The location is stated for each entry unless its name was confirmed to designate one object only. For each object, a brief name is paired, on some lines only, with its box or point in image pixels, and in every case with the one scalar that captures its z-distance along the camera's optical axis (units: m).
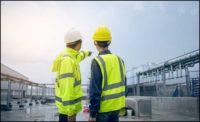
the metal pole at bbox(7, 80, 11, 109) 11.84
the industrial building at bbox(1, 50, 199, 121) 9.66
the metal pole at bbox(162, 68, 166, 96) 15.39
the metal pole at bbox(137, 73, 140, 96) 20.45
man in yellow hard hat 2.68
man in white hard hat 2.97
